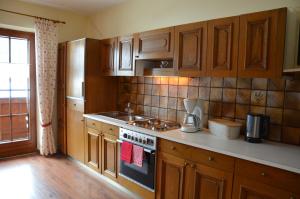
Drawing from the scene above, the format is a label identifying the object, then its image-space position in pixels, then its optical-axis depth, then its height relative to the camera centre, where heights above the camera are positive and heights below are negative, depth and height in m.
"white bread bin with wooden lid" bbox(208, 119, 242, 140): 2.11 -0.42
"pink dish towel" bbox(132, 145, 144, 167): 2.47 -0.81
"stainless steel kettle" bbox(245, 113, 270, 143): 1.98 -0.36
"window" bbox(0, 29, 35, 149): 3.69 -0.14
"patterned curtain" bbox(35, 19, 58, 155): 3.69 +0.09
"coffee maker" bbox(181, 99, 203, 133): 2.43 -0.33
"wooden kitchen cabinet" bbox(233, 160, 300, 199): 1.50 -0.68
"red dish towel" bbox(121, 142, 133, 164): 2.59 -0.81
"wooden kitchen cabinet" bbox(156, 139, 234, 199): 1.85 -0.80
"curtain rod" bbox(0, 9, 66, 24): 3.45 +1.01
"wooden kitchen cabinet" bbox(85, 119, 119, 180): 2.88 -0.89
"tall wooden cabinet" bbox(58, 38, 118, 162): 3.31 -0.12
